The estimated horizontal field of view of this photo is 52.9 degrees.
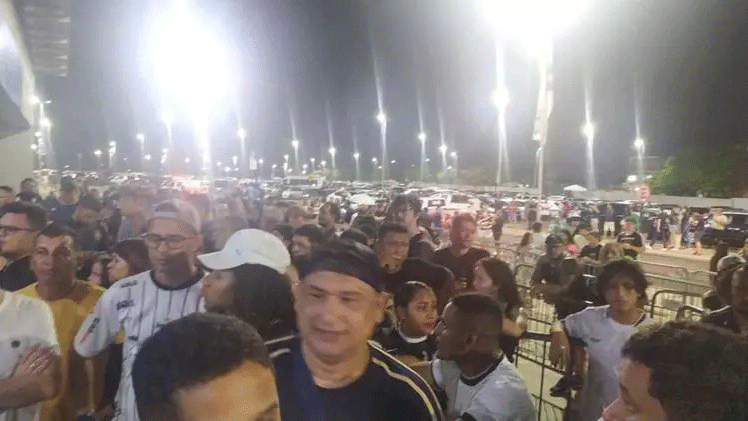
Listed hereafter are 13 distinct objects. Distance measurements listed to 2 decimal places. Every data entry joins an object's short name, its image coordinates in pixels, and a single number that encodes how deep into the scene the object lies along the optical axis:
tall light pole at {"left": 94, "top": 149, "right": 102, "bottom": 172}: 74.86
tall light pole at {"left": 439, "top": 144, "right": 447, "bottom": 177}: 87.75
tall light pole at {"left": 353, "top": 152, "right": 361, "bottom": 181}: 106.69
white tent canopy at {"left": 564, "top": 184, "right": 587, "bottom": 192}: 53.12
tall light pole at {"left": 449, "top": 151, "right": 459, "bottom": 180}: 94.62
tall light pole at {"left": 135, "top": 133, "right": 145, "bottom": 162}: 78.81
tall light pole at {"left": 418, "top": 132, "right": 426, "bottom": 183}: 77.12
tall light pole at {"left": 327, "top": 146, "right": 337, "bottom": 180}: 103.38
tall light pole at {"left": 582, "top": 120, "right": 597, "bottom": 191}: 71.31
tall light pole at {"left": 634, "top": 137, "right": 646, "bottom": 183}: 64.88
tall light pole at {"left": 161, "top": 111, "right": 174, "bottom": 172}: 46.75
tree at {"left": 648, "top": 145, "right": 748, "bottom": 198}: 55.88
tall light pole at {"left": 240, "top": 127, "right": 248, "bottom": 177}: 85.21
